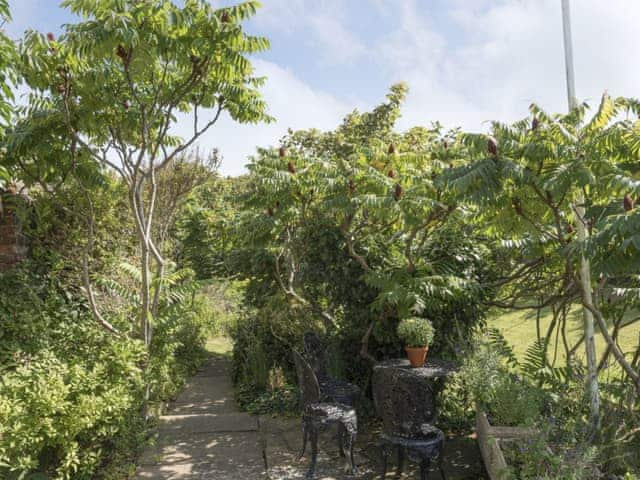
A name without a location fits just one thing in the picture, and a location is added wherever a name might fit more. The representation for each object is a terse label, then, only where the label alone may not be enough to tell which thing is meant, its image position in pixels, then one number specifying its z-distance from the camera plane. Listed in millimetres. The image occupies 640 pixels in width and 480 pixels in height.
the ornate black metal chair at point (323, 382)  5426
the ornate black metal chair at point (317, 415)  4707
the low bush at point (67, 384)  4078
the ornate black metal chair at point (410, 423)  4254
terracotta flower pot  5207
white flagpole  4359
